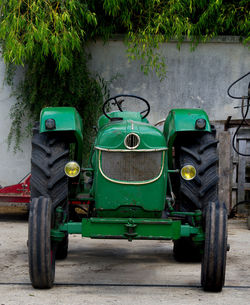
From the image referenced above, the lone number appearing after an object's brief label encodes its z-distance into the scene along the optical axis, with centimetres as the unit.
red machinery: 941
